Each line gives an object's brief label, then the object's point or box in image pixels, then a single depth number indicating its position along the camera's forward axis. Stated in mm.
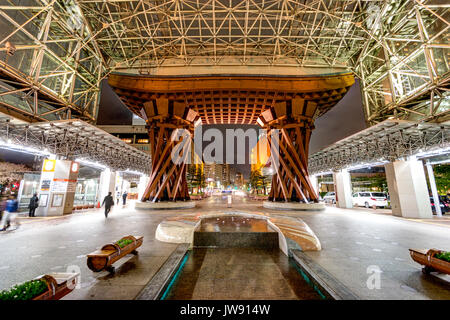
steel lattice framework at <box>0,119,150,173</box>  11248
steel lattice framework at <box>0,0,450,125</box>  11109
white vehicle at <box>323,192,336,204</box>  27047
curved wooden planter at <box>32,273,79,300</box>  2047
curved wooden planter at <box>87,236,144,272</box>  3332
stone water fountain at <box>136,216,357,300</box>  3018
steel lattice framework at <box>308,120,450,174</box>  11211
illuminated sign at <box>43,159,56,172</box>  13305
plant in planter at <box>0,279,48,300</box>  1829
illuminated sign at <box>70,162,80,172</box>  14339
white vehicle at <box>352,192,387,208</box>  20641
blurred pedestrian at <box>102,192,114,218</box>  11367
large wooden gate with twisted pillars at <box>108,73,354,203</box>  16719
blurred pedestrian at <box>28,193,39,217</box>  12234
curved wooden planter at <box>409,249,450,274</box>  3132
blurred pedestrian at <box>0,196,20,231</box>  7926
